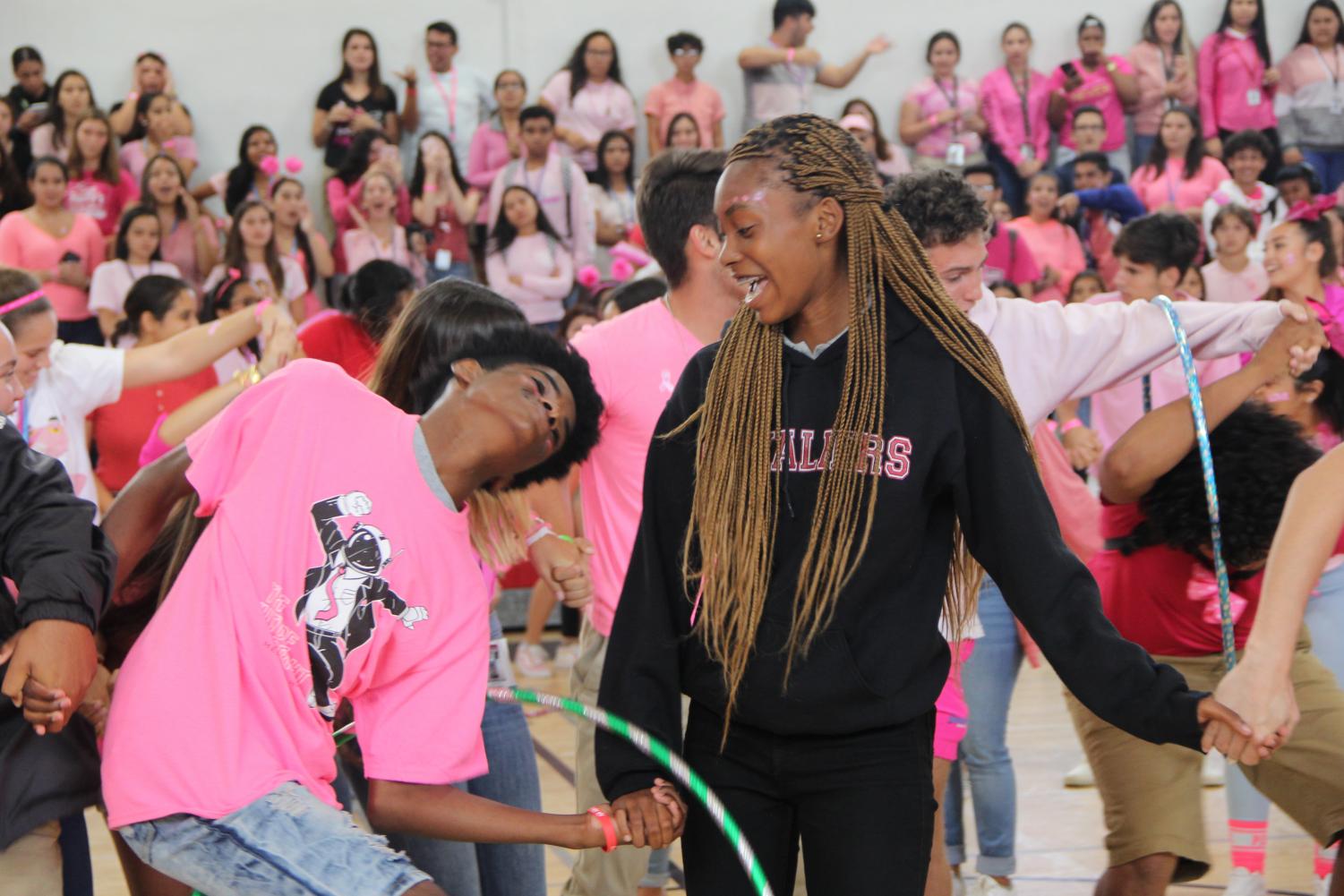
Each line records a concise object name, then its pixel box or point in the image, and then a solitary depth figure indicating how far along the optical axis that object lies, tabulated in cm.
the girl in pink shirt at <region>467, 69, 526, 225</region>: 1122
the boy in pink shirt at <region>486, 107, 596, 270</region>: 1077
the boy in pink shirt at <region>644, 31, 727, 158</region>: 1216
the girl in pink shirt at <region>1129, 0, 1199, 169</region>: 1254
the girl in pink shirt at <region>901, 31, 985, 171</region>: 1243
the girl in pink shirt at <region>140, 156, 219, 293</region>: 973
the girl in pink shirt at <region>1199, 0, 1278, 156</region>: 1255
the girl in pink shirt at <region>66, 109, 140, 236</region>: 993
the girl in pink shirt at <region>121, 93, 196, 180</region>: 1059
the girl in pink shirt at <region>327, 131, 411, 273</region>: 1071
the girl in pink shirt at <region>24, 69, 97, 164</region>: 1028
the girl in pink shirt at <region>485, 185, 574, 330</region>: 1030
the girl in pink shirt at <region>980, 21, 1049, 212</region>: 1212
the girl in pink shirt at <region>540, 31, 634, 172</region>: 1185
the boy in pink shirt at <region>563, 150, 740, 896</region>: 382
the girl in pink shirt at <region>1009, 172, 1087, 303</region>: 1062
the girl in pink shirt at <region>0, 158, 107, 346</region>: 917
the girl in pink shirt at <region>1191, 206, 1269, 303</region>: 880
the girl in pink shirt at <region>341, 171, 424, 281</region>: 1028
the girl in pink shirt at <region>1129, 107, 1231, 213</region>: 1134
